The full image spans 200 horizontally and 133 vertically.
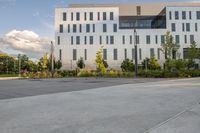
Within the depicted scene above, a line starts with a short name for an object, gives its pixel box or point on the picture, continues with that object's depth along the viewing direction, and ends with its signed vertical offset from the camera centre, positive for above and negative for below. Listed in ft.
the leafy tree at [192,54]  133.74 +12.39
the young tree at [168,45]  113.53 +16.89
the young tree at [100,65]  92.66 +2.76
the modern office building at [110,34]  151.22 +33.80
